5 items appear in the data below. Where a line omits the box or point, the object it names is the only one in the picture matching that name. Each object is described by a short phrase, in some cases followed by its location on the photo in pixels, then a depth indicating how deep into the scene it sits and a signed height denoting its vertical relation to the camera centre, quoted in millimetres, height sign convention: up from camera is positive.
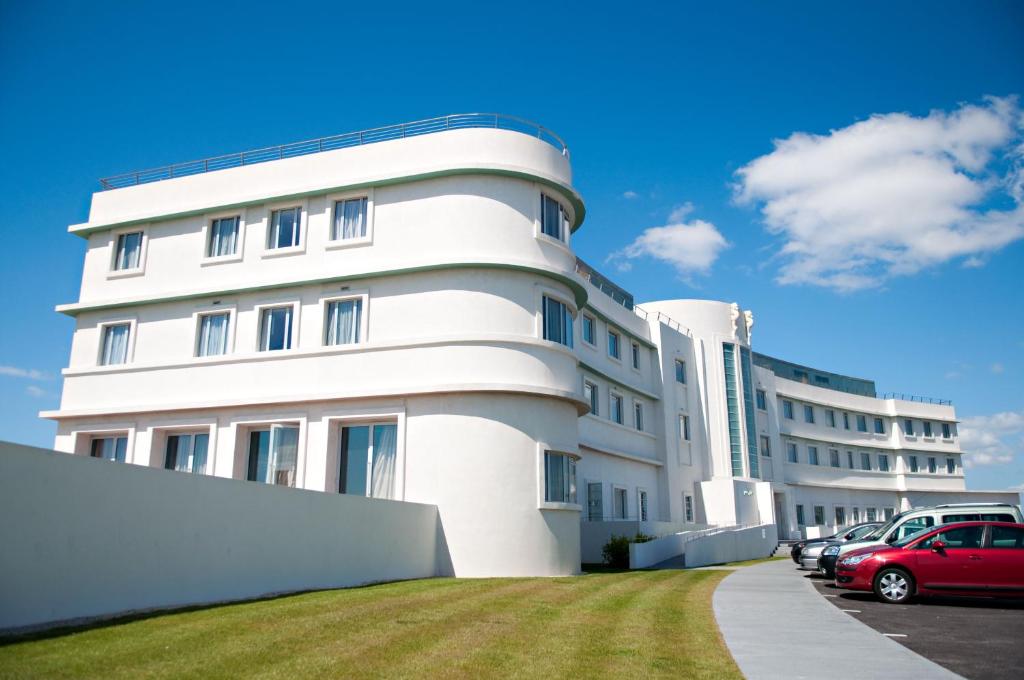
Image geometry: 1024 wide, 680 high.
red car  15117 -784
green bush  26188 -993
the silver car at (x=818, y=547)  24750 -748
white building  21062 +5522
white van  19750 +176
